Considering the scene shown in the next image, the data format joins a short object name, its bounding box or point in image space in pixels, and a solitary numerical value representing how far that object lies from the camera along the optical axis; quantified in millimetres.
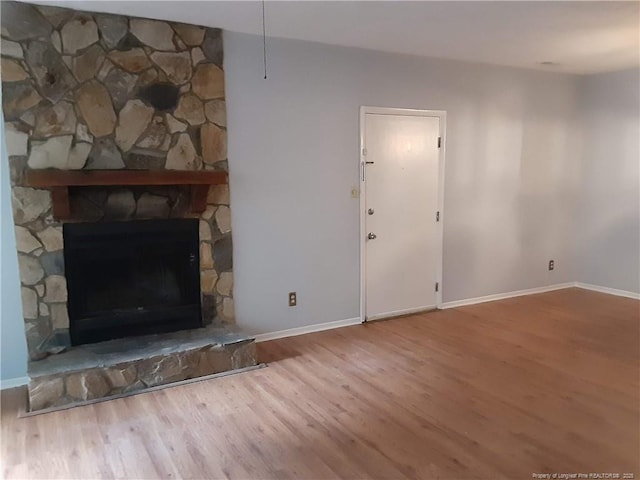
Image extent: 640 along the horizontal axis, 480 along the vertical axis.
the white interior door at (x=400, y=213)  4340
